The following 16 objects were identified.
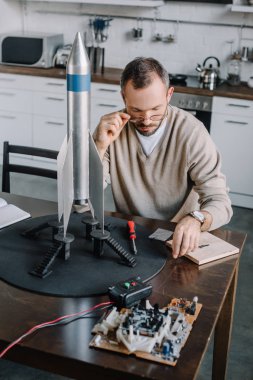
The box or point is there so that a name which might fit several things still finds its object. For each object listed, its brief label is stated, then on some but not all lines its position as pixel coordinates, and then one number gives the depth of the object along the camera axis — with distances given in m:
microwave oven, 4.64
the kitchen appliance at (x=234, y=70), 4.37
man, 2.03
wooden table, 1.21
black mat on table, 1.52
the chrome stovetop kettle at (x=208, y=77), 4.20
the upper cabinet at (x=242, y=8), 4.20
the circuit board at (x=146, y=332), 1.25
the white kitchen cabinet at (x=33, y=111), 4.61
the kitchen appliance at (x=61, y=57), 4.68
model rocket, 1.48
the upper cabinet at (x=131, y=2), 4.40
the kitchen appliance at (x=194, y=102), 4.13
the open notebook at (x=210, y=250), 1.70
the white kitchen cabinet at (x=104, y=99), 4.40
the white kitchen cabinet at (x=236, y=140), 4.08
